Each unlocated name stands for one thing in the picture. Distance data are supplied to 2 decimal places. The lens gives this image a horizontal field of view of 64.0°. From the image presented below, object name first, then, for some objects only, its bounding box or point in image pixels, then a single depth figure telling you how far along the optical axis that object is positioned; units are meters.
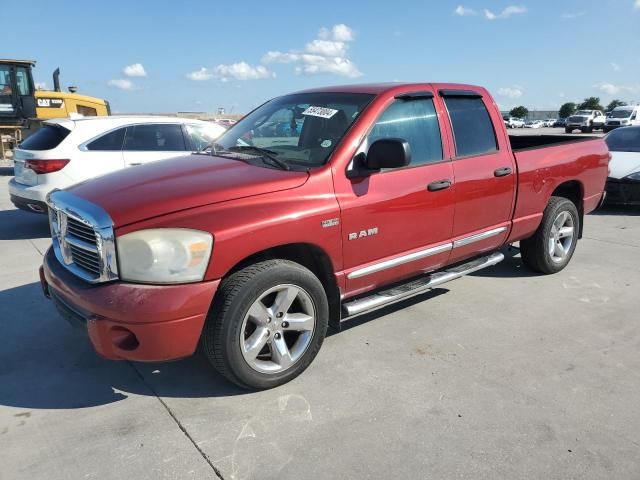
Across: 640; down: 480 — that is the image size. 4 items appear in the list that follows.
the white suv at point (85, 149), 6.88
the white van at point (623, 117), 36.00
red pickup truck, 2.70
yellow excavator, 15.64
